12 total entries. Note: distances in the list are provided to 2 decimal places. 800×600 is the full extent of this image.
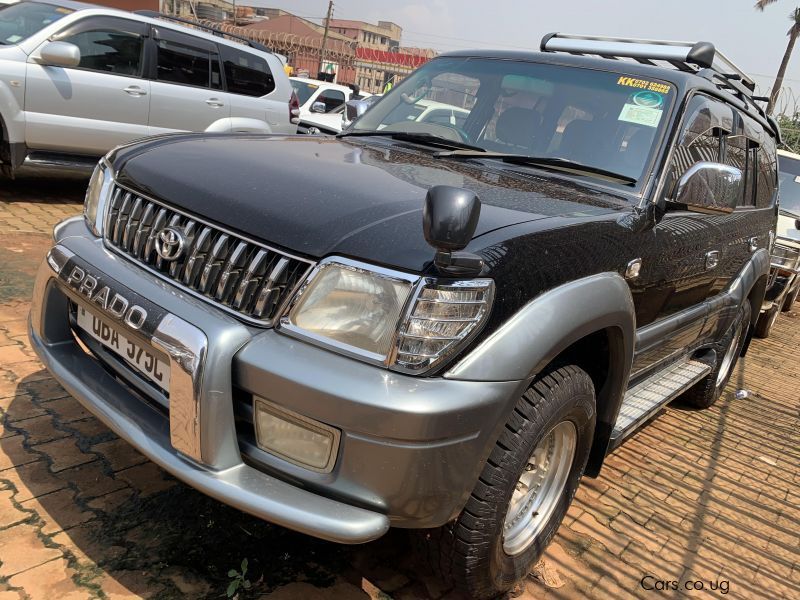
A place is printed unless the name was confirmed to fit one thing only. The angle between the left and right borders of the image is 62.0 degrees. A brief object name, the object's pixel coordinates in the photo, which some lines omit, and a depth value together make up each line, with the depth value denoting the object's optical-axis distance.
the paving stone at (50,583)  2.00
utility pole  41.25
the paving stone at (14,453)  2.59
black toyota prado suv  1.76
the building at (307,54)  44.25
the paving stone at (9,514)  2.26
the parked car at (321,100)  11.21
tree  32.38
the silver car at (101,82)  6.29
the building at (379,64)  43.66
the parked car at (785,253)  7.21
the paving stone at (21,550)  2.08
